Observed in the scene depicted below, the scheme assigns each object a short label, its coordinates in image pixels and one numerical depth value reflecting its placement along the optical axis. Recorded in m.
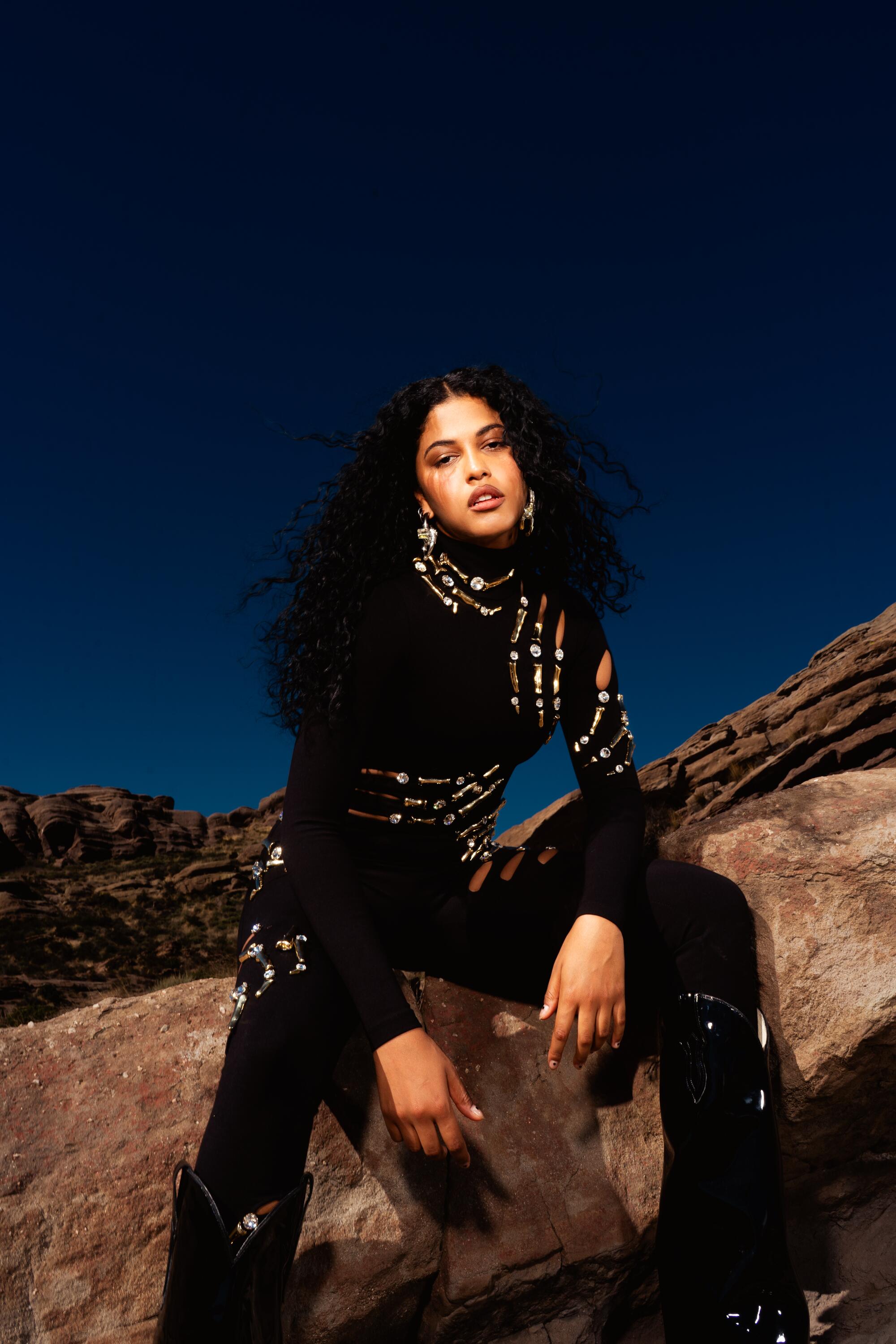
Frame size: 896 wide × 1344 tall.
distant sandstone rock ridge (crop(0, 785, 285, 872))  35.44
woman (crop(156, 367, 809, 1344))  1.79
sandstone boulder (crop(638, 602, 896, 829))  8.20
